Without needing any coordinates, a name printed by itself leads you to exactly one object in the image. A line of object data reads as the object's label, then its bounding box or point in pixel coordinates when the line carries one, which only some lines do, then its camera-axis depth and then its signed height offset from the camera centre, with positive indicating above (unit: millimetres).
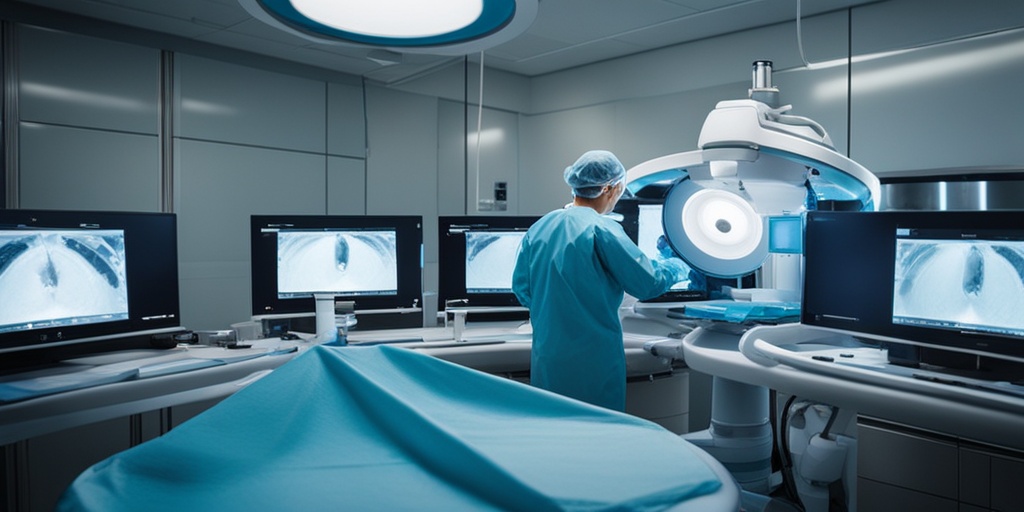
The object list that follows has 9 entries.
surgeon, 2391 -160
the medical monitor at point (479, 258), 2969 -39
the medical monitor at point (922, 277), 1662 -72
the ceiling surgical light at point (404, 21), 1528 +513
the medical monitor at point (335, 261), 2734 -50
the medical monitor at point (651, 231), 2861 +69
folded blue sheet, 962 -316
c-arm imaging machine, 2020 +85
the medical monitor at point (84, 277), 1955 -85
